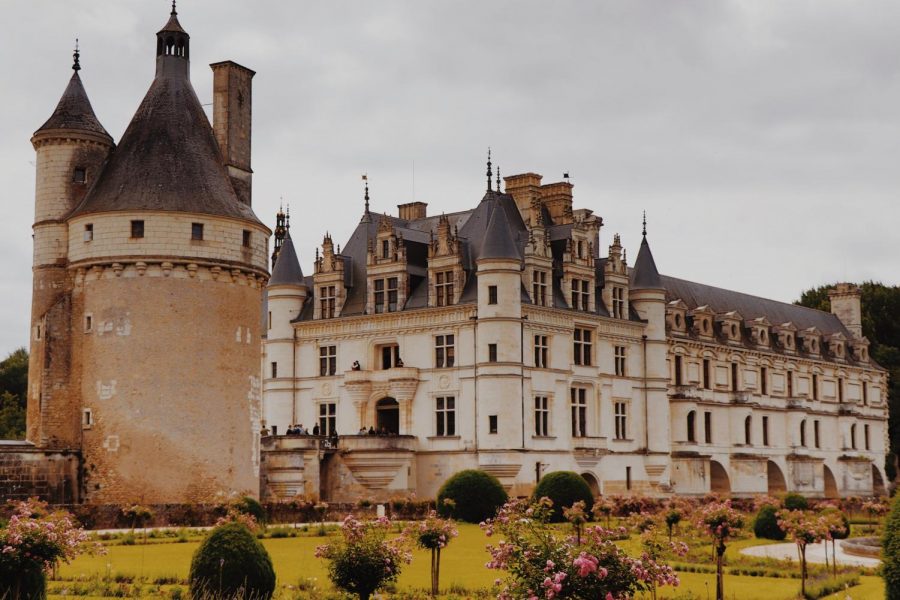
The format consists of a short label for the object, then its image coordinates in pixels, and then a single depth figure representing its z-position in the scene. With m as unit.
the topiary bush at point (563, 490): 40.50
